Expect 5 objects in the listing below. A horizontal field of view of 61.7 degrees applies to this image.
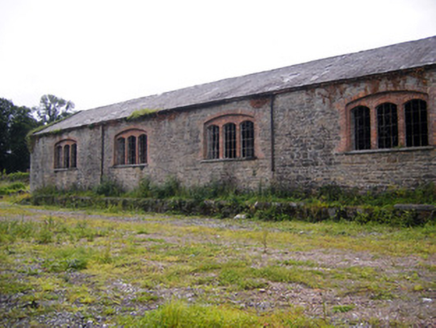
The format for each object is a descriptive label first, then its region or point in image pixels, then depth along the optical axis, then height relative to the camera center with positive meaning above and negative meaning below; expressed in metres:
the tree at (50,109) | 58.31 +10.90
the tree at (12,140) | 43.47 +4.45
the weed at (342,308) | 3.36 -1.25
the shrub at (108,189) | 18.14 -0.64
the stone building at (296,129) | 10.77 +1.74
